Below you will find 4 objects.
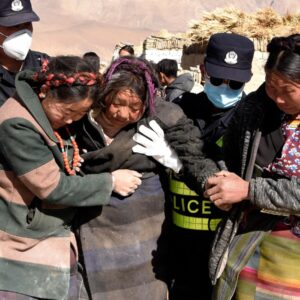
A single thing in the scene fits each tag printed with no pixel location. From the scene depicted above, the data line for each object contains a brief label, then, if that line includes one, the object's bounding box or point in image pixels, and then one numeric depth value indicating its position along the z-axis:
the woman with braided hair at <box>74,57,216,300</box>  2.57
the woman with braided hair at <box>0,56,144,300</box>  2.27
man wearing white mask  3.04
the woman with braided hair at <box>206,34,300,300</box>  2.12
